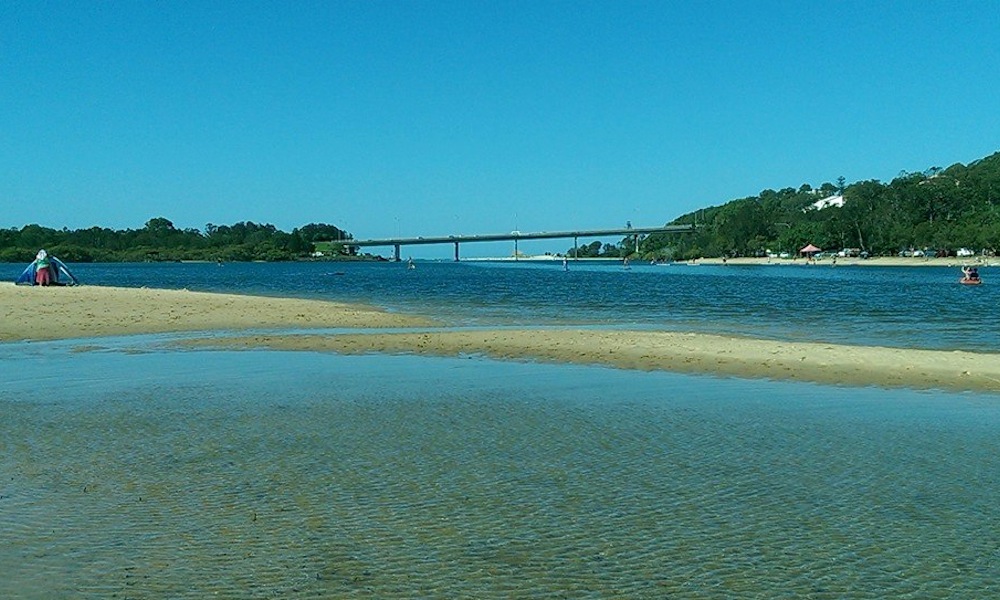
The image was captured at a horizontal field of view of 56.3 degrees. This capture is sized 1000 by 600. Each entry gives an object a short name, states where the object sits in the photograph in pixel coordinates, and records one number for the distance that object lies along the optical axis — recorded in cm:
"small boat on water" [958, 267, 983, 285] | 7538
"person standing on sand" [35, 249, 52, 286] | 5172
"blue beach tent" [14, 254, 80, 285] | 5407
